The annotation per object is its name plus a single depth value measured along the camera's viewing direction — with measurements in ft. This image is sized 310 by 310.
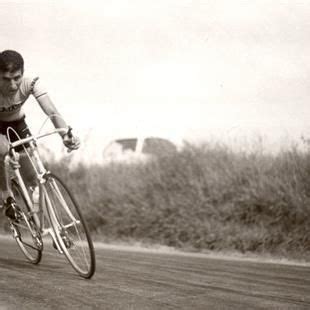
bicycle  36.89
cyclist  37.80
